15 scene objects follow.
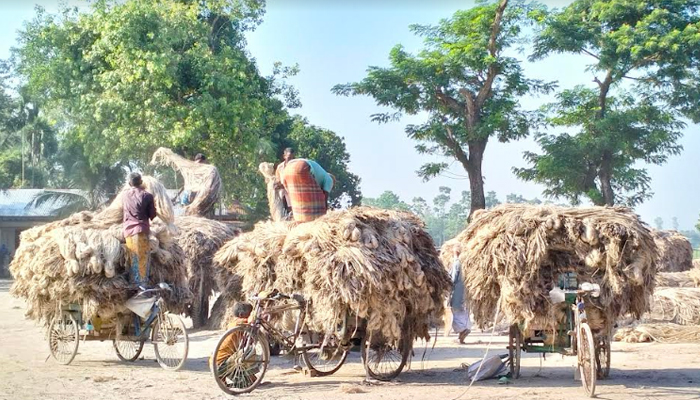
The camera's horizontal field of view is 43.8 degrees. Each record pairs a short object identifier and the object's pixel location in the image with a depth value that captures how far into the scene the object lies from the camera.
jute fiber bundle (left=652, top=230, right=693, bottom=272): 25.36
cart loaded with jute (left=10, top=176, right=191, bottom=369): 11.36
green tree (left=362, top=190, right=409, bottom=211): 99.50
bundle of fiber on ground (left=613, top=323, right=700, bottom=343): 15.08
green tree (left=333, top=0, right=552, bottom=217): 31.97
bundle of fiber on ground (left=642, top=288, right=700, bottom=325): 16.72
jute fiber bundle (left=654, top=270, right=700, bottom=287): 19.20
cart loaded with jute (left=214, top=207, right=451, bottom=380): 9.74
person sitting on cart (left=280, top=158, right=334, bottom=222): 11.52
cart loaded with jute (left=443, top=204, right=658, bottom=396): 10.05
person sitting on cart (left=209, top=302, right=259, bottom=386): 9.51
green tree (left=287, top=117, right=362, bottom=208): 54.41
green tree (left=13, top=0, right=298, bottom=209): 30.20
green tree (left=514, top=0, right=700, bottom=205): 32.75
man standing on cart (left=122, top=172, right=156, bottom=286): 11.57
